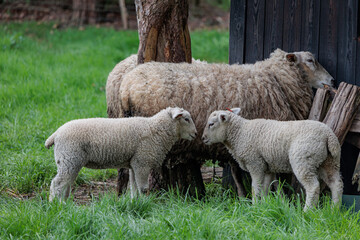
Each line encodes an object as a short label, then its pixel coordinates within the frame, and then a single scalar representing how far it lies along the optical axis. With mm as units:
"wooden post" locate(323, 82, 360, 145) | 11352
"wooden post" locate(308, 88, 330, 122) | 11984
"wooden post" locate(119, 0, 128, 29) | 36125
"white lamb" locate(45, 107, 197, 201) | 10375
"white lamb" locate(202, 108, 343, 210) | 10227
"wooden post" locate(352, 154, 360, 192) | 11055
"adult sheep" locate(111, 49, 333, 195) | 11531
